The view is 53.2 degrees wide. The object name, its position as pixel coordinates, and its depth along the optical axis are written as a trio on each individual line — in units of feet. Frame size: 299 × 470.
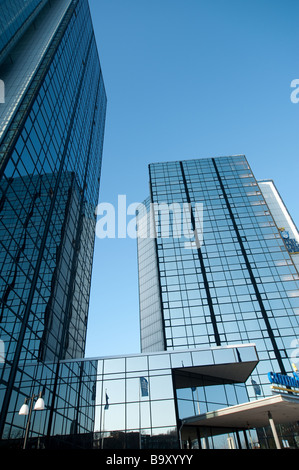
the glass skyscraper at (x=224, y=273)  181.88
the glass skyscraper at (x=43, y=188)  81.35
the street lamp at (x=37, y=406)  51.53
